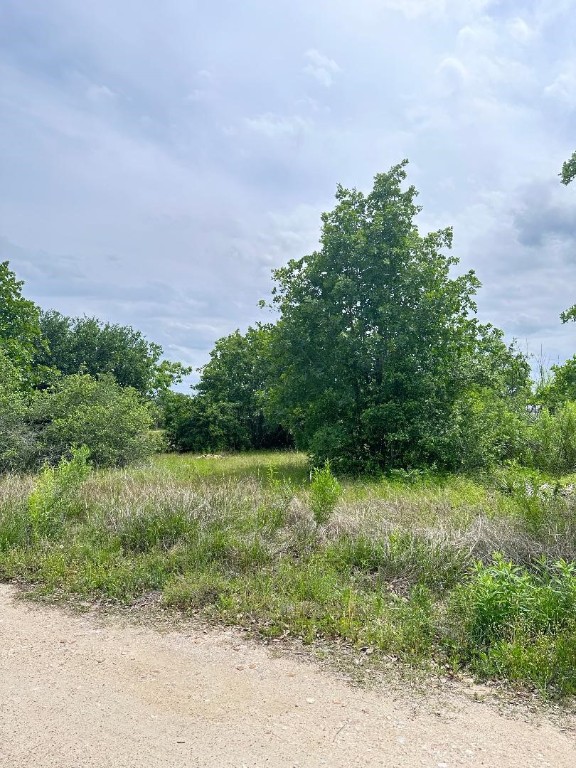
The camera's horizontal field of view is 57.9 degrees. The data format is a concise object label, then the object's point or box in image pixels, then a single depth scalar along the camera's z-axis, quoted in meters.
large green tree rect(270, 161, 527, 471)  13.43
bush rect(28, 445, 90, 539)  7.17
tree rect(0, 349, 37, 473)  12.89
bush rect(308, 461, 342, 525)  6.92
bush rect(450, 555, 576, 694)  3.88
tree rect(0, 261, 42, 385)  22.47
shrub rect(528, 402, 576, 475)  13.30
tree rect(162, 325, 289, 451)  26.36
